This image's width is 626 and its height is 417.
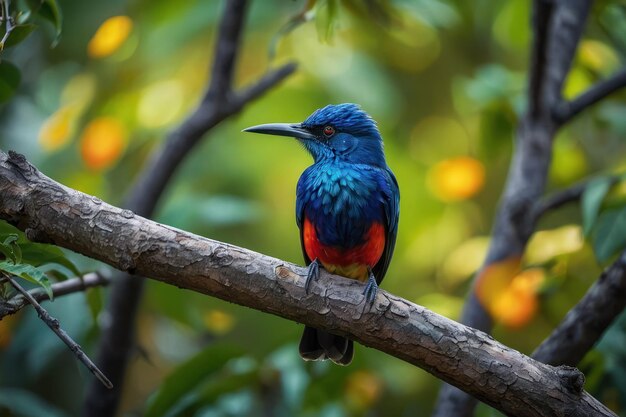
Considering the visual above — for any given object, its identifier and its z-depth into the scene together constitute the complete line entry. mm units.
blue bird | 7273
